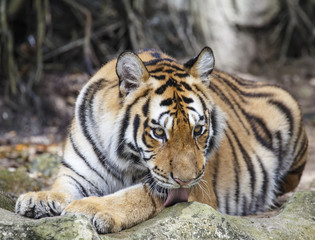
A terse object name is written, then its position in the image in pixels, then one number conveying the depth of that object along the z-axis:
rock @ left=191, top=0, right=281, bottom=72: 18.94
